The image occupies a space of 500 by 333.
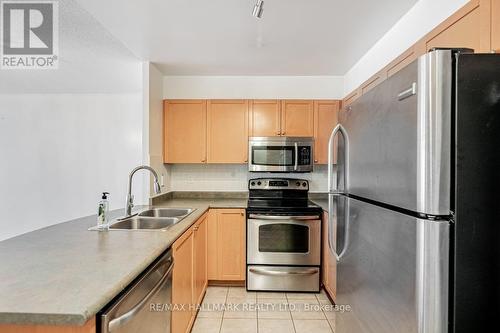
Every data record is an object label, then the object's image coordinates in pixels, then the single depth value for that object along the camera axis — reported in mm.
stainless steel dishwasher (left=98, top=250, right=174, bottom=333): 974
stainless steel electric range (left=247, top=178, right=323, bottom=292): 2848
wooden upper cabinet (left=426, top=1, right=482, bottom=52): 1241
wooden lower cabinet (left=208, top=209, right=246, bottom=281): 2996
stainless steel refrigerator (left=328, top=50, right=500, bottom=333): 858
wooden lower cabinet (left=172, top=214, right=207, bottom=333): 1781
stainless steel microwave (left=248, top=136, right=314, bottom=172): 3193
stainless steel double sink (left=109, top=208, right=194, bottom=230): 2069
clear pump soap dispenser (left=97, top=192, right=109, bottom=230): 1801
